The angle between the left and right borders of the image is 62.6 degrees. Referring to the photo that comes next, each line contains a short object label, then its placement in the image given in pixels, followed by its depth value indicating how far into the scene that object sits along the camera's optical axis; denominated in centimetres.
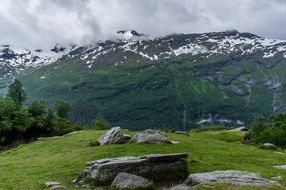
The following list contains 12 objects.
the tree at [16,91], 7924
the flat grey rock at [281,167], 2476
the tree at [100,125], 8374
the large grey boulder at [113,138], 3239
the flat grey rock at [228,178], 1862
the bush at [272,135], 4689
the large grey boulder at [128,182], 1904
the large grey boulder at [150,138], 3115
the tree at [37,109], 6444
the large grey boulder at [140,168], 2088
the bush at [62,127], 5640
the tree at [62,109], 9434
